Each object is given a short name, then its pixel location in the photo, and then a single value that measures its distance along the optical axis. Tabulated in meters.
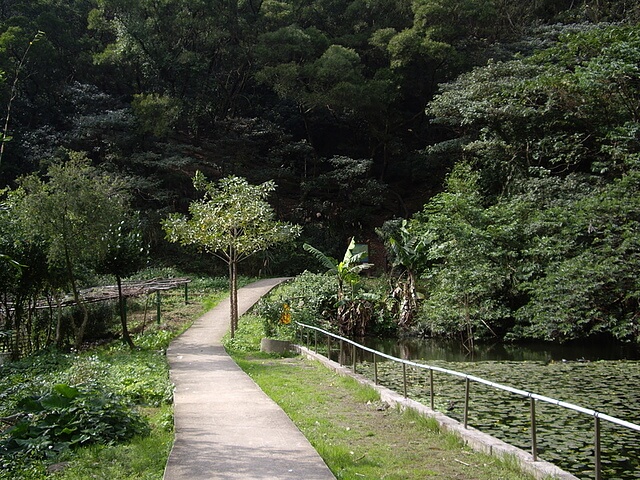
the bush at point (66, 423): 6.69
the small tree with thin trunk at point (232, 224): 18.05
